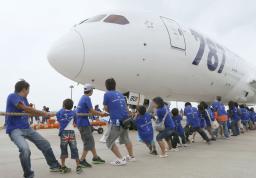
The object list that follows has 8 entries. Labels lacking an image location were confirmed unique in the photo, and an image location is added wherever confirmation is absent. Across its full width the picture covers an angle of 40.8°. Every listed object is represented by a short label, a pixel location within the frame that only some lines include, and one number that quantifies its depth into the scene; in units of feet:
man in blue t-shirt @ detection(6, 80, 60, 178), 15.70
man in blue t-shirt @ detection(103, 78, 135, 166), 20.34
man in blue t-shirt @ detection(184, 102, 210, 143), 31.60
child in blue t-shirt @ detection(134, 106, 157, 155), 24.70
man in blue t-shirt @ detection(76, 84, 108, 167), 20.04
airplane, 28.78
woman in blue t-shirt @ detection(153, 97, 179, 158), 25.00
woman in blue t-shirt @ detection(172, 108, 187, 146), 30.53
